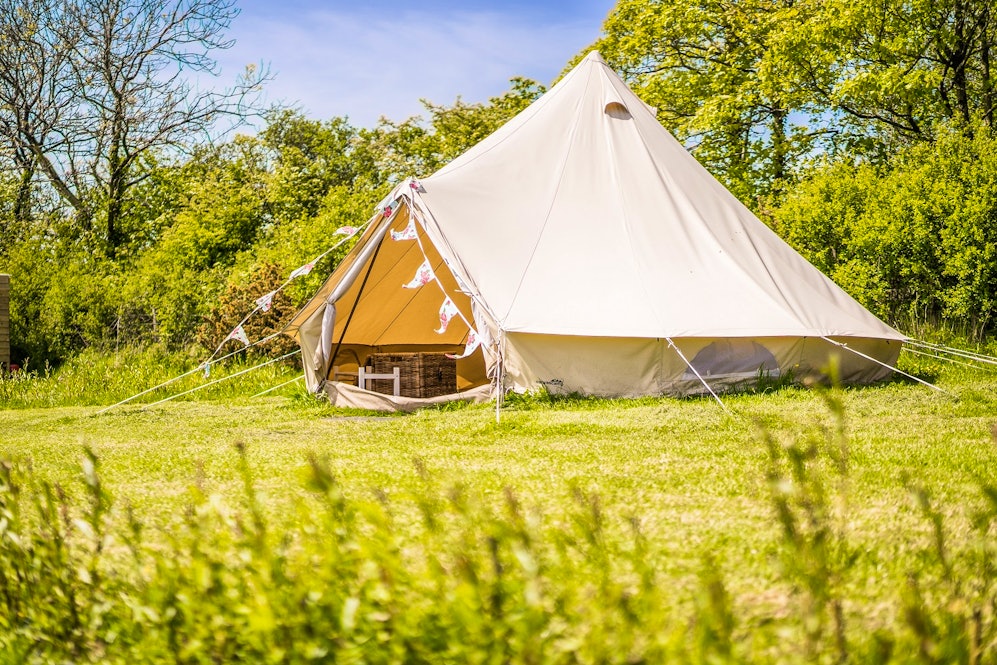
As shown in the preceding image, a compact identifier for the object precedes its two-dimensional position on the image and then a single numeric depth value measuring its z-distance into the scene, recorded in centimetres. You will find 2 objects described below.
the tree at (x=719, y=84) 1750
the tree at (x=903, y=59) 1470
